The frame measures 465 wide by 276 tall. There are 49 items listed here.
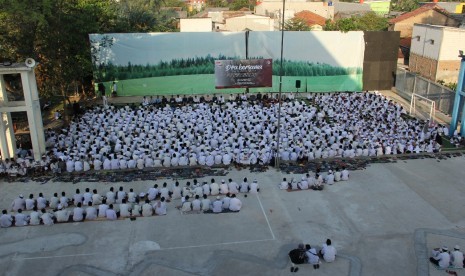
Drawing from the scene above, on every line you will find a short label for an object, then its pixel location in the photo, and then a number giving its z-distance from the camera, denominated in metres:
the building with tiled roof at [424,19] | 47.25
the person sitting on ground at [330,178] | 16.09
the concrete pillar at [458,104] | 21.01
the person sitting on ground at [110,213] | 13.47
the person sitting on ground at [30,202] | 13.96
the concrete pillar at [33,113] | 17.31
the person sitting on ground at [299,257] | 11.35
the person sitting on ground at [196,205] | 14.04
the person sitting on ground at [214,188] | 14.95
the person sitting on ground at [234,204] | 14.05
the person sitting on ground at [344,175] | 16.38
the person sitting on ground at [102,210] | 13.58
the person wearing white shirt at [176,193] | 14.84
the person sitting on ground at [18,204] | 13.95
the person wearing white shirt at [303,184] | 15.62
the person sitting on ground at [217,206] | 13.94
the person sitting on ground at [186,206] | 13.95
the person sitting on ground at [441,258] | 11.25
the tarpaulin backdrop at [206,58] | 28.81
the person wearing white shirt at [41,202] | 14.01
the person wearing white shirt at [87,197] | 14.26
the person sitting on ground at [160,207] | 13.77
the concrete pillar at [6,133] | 17.34
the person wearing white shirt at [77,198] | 14.18
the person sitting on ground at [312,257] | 11.34
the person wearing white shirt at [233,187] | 15.20
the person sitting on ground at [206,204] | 14.05
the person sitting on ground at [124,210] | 13.59
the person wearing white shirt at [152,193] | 14.66
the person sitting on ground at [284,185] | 15.59
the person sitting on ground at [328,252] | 11.44
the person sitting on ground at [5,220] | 13.03
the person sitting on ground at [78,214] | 13.34
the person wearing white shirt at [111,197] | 14.35
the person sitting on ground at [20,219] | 13.12
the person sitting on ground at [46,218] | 13.16
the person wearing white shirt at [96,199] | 14.24
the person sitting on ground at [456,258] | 11.20
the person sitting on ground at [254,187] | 15.35
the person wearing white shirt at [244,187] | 15.38
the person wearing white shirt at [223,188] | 15.15
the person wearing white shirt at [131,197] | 14.43
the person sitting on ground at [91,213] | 13.50
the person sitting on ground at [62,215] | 13.27
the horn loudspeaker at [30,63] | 17.02
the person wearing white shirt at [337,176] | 16.38
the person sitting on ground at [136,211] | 13.73
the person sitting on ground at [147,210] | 13.67
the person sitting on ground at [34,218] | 13.15
